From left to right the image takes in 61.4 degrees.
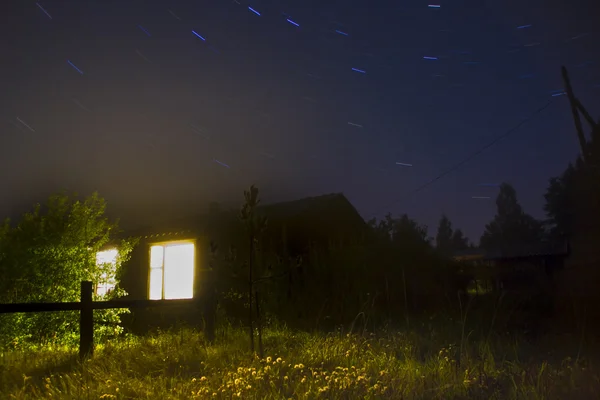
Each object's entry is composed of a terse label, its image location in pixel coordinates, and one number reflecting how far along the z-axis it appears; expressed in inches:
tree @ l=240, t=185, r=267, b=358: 270.8
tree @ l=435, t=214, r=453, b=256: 3647.6
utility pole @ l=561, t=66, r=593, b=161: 578.9
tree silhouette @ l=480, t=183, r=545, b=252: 2539.4
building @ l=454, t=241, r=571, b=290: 555.5
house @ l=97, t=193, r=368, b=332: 544.4
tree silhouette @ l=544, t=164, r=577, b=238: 1551.4
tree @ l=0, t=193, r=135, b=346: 354.3
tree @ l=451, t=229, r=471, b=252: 3468.0
